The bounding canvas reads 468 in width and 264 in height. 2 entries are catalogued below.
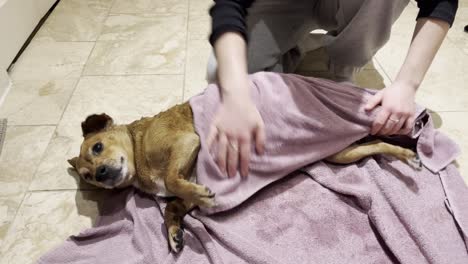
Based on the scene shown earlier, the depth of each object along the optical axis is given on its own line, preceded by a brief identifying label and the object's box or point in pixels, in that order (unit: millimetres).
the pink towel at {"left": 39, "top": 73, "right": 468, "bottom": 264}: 1019
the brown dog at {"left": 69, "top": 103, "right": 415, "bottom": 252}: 1075
